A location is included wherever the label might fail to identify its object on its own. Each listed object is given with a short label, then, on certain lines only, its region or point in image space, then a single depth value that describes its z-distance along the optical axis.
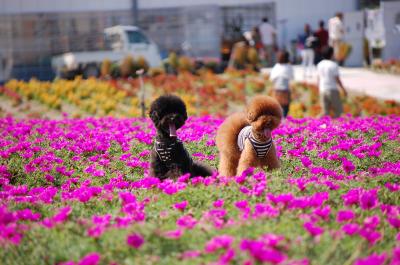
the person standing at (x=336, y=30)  43.24
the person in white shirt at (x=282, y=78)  25.47
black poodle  12.13
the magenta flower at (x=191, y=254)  7.44
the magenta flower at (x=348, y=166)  13.50
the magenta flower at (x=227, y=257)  7.03
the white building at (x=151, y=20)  54.23
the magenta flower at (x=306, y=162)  13.90
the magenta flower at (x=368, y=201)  9.63
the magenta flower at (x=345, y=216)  8.80
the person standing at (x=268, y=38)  48.63
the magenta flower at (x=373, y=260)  6.67
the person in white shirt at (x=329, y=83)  24.42
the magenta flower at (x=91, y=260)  7.16
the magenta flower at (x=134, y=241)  7.70
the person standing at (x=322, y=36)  42.77
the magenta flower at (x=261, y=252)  6.91
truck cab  48.88
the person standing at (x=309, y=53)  42.27
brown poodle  12.08
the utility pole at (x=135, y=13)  58.32
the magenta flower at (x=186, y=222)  8.71
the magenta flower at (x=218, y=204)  9.81
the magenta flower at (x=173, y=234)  8.09
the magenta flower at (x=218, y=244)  7.39
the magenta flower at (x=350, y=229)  8.23
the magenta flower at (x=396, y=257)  7.26
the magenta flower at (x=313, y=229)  8.03
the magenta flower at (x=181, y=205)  9.78
